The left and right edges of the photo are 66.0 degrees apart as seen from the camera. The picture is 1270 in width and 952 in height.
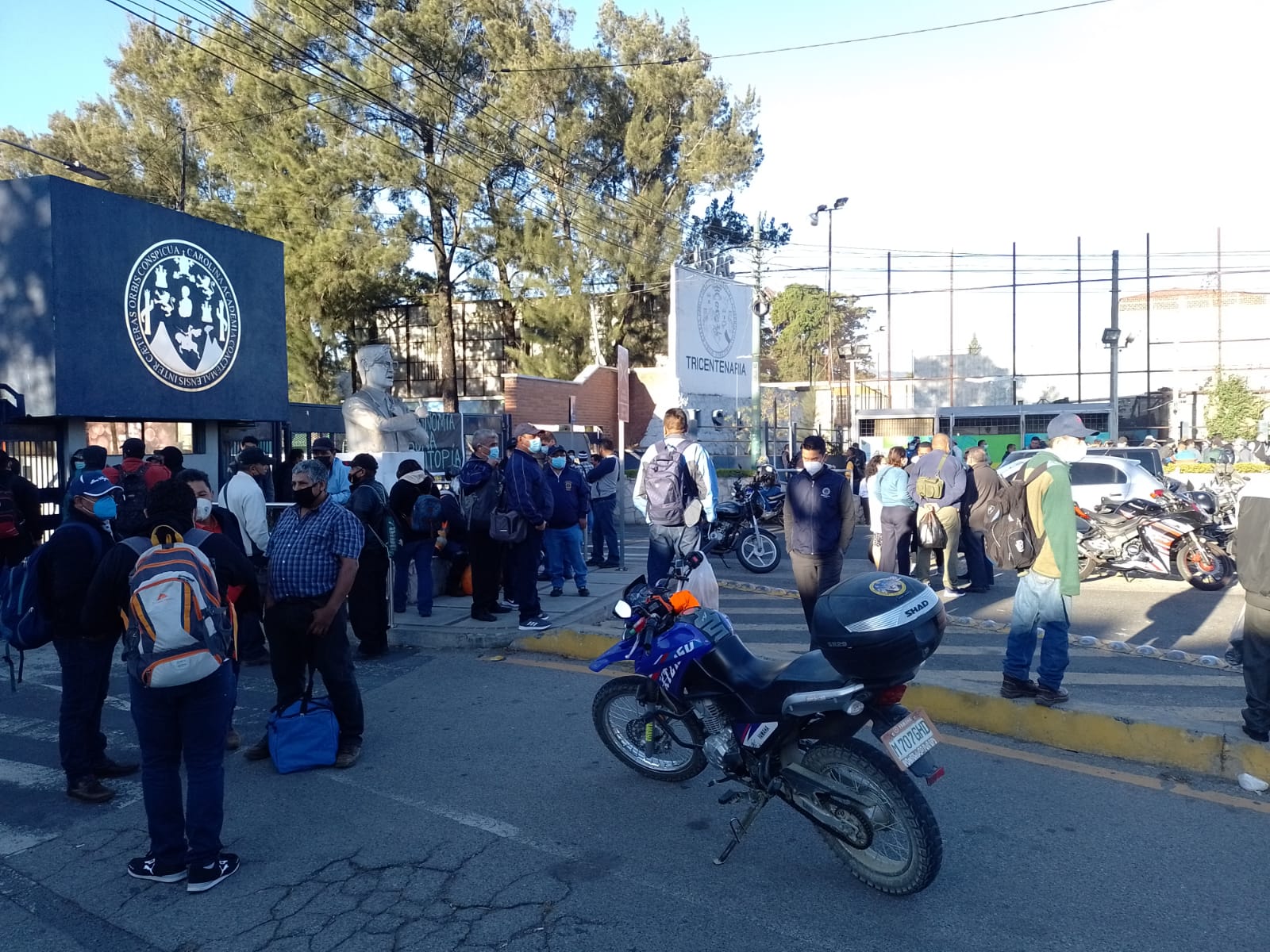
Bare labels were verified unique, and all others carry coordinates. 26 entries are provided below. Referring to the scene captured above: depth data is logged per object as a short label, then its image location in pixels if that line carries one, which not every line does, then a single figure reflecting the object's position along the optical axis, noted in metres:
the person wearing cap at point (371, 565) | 7.66
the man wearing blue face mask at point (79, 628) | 4.84
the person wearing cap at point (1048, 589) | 5.86
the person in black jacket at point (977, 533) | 11.11
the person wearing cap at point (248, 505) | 7.61
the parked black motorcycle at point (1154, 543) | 11.02
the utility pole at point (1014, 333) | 37.94
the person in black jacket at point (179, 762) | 4.16
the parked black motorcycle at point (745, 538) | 13.52
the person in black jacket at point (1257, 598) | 5.02
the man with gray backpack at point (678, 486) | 7.74
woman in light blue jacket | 10.33
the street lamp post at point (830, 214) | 34.75
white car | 13.10
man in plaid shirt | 5.35
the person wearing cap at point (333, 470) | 8.36
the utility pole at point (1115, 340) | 28.52
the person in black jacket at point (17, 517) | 7.92
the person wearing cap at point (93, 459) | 7.22
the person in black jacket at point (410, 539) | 8.73
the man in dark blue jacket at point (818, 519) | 7.28
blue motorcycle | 3.86
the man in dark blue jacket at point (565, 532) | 9.98
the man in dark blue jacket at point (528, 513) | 8.12
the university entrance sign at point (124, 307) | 11.68
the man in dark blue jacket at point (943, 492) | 10.90
